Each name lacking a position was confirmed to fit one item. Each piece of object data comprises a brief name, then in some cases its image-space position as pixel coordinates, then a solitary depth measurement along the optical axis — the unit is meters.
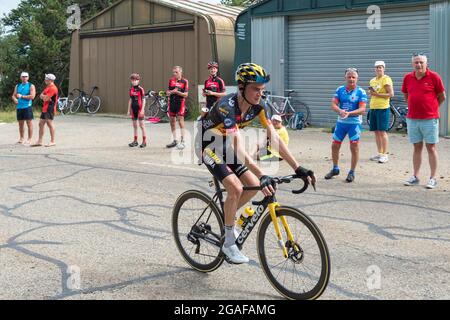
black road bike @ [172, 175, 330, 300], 5.11
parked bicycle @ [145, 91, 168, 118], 24.78
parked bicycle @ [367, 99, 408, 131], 17.84
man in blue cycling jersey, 10.88
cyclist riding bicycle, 5.58
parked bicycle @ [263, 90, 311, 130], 20.03
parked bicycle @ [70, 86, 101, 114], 28.56
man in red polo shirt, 10.28
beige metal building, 24.38
